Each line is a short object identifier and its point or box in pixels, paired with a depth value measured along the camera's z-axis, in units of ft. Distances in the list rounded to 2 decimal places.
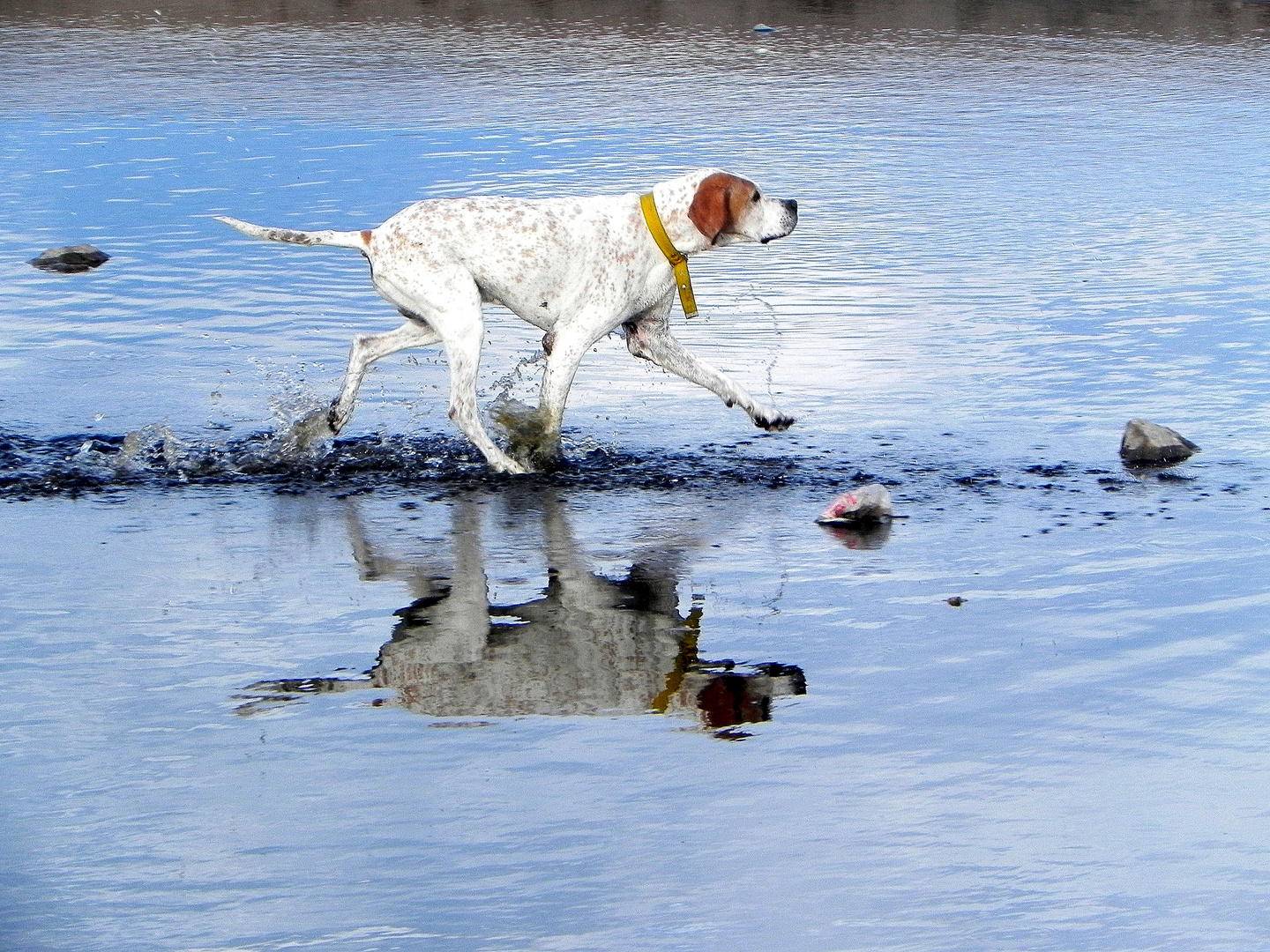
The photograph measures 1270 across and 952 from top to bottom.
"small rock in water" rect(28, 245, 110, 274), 77.12
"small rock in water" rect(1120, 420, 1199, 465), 50.96
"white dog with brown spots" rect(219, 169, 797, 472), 49.65
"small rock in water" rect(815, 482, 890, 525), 45.96
